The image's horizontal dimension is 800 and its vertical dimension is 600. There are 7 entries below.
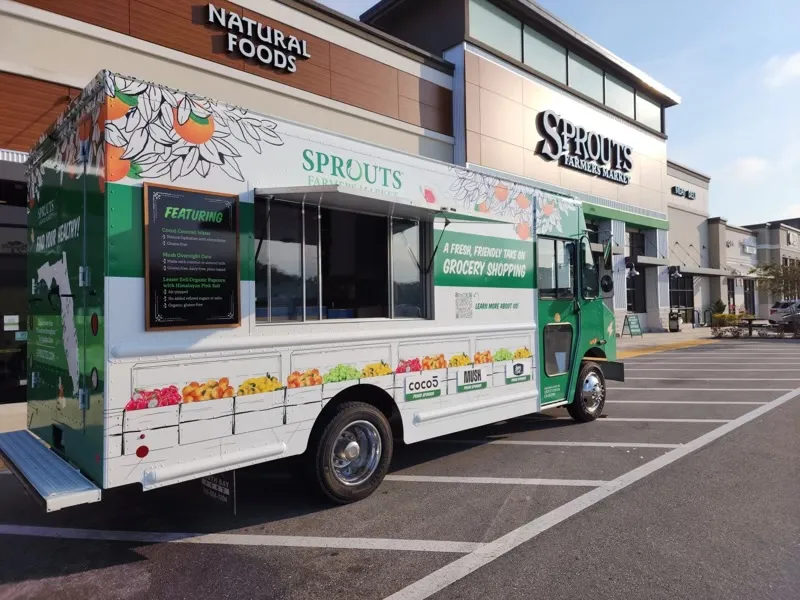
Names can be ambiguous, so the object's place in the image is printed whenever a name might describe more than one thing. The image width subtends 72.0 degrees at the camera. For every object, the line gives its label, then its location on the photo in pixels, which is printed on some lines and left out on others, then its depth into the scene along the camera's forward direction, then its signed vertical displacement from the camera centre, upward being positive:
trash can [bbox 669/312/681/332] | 27.28 -0.74
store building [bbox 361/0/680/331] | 15.98 +6.69
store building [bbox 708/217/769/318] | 34.31 +2.93
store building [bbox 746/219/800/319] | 42.47 +4.68
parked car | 32.38 -0.18
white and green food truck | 3.41 +0.12
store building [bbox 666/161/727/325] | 30.44 +3.47
